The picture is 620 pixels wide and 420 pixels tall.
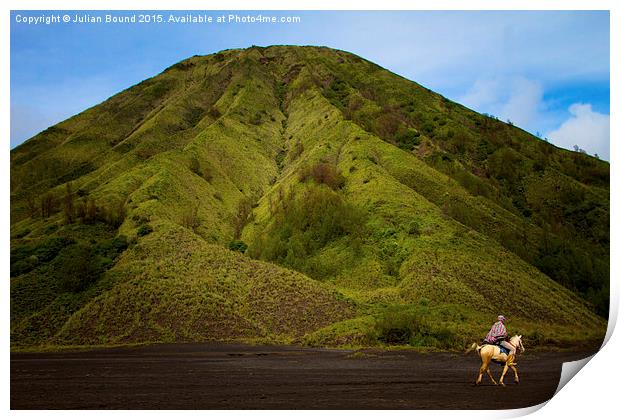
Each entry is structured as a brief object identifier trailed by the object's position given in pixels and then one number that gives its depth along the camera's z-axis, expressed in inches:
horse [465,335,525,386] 743.7
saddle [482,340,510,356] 748.5
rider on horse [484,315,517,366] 743.1
